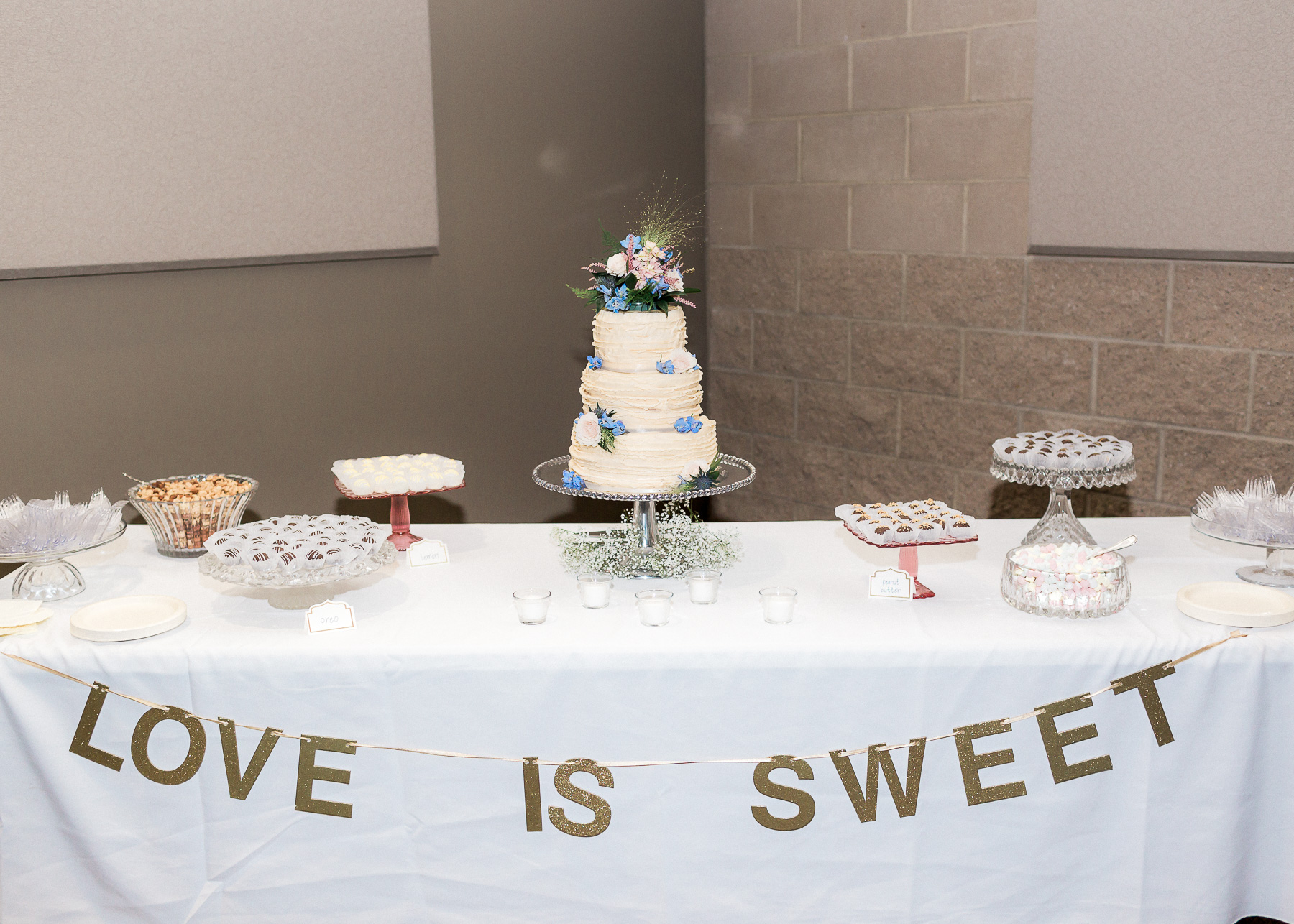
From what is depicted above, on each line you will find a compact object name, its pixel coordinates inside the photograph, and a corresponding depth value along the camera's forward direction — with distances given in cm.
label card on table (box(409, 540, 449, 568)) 220
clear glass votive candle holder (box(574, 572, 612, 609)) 194
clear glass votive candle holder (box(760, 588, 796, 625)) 188
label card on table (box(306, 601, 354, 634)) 187
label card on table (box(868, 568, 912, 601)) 197
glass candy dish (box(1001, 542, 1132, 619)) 185
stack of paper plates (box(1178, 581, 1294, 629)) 182
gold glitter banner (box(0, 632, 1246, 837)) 179
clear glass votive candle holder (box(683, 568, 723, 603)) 195
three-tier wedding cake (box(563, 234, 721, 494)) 201
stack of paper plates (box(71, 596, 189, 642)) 185
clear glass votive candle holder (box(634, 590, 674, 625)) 186
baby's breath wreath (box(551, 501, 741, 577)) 212
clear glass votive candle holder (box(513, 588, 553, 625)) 189
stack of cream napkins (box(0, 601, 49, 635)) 187
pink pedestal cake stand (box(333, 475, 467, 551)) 232
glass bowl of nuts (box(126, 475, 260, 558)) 220
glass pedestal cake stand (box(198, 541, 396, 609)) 186
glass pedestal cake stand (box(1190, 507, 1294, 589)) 196
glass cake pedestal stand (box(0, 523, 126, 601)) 204
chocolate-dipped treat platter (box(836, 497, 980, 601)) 194
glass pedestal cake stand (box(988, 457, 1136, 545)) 202
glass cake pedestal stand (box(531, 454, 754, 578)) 201
